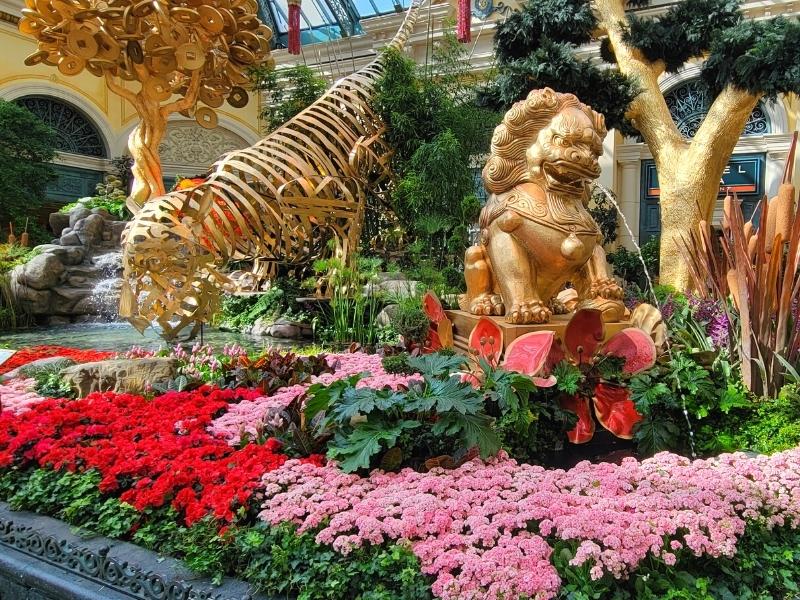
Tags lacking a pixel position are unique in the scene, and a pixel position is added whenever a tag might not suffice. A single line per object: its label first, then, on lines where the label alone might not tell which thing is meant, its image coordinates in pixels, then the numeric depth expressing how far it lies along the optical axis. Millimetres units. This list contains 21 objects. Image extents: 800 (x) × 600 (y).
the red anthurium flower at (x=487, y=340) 3578
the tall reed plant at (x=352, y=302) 6863
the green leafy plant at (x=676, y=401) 3082
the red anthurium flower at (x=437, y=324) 4102
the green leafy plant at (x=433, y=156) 8406
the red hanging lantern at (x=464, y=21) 10211
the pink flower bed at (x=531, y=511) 1790
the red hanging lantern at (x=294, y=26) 11867
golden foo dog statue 3629
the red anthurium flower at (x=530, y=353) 3242
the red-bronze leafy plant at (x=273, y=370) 4156
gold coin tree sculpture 7938
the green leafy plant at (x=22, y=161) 13078
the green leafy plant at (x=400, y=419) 2424
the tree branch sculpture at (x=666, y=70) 7508
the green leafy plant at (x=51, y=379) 4074
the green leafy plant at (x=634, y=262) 10906
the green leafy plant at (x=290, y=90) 11750
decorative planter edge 1921
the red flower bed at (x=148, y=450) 2340
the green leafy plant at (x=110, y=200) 13976
